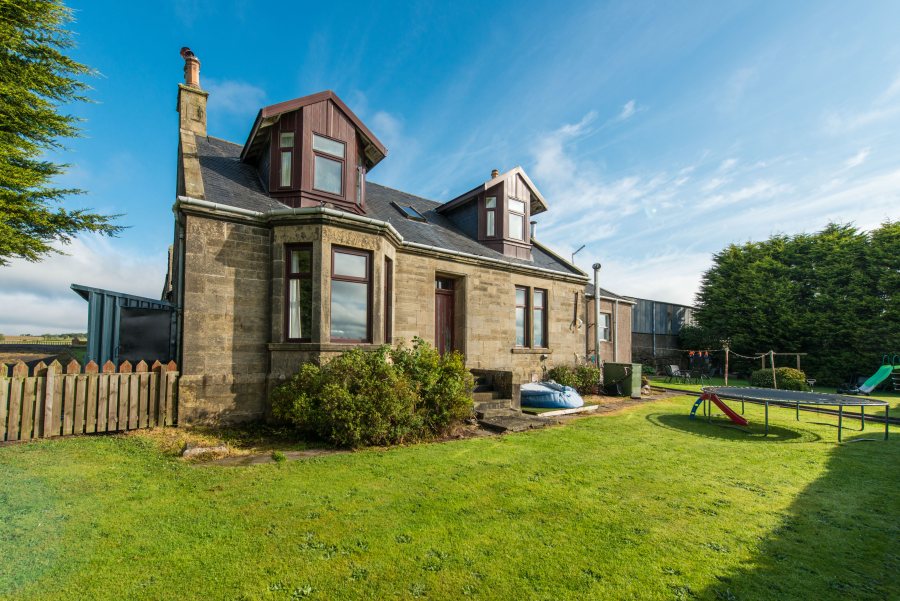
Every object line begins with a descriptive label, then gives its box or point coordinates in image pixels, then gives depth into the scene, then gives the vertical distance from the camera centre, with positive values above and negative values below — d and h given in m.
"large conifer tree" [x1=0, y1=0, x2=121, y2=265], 11.88 +6.79
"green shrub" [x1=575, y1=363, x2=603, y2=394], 14.68 -1.89
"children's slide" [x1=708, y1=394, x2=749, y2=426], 9.72 -2.09
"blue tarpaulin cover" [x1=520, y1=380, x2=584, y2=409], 11.64 -2.07
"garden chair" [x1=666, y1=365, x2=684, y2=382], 21.99 -2.54
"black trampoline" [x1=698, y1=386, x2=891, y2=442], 8.19 -1.55
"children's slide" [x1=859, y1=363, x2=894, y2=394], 15.45 -1.91
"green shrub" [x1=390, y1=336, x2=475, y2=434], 8.08 -1.18
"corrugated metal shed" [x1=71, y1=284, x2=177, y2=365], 7.94 -0.09
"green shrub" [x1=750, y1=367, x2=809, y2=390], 15.34 -1.95
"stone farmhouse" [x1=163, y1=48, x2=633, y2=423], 8.22 +1.51
